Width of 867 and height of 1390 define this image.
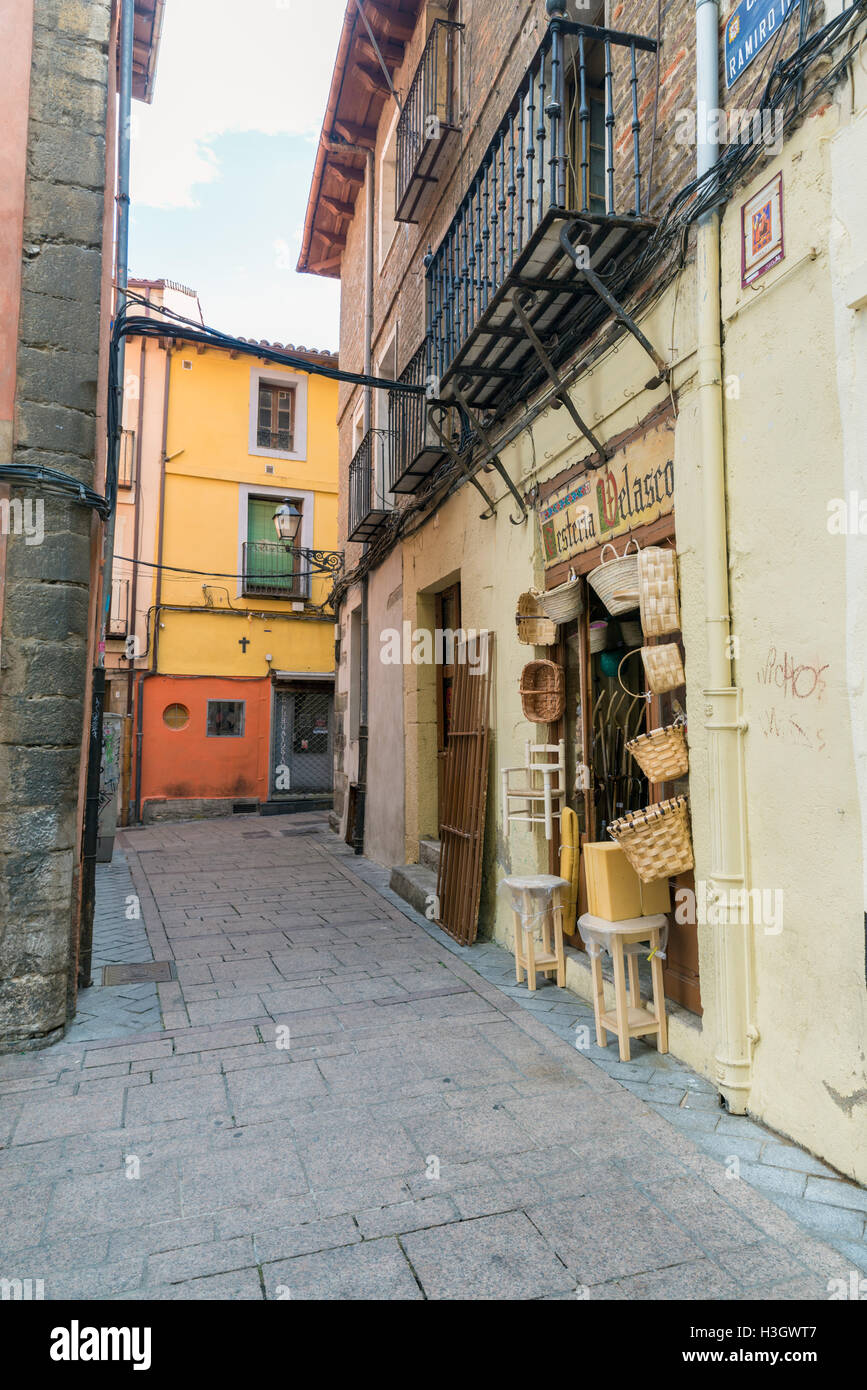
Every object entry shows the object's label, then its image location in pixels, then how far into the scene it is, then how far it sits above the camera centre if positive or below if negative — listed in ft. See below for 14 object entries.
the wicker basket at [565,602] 16.78 +2.94
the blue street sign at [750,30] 10.94 +9.96
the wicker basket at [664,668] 12.80 +1.19
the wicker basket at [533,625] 18.11 +2.66
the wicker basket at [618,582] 13.85 +2.81
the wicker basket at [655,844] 12.35 -1.52
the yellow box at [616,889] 13.07 -2.37
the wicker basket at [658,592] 12.93 +2.43
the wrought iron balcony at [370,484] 32.01 +10.84
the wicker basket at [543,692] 18.12 +1.15
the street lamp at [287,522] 45.00 +12.29
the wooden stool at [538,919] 16.31 -3.63
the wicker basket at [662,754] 12.70 -0.16
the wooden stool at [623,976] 12.80 -3.69
